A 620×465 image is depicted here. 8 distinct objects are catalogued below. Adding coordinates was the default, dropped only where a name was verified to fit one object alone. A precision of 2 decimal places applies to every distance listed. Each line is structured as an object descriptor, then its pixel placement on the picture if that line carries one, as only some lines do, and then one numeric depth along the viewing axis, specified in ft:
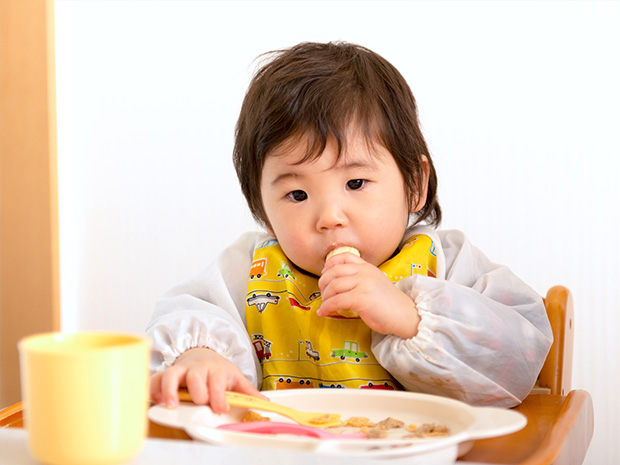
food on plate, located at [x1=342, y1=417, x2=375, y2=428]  2.23
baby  2.90
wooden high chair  1.77
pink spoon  2.00
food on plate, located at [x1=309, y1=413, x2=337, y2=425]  2.24
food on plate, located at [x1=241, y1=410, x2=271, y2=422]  2.23
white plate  1.65
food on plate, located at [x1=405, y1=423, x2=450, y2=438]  2.02
